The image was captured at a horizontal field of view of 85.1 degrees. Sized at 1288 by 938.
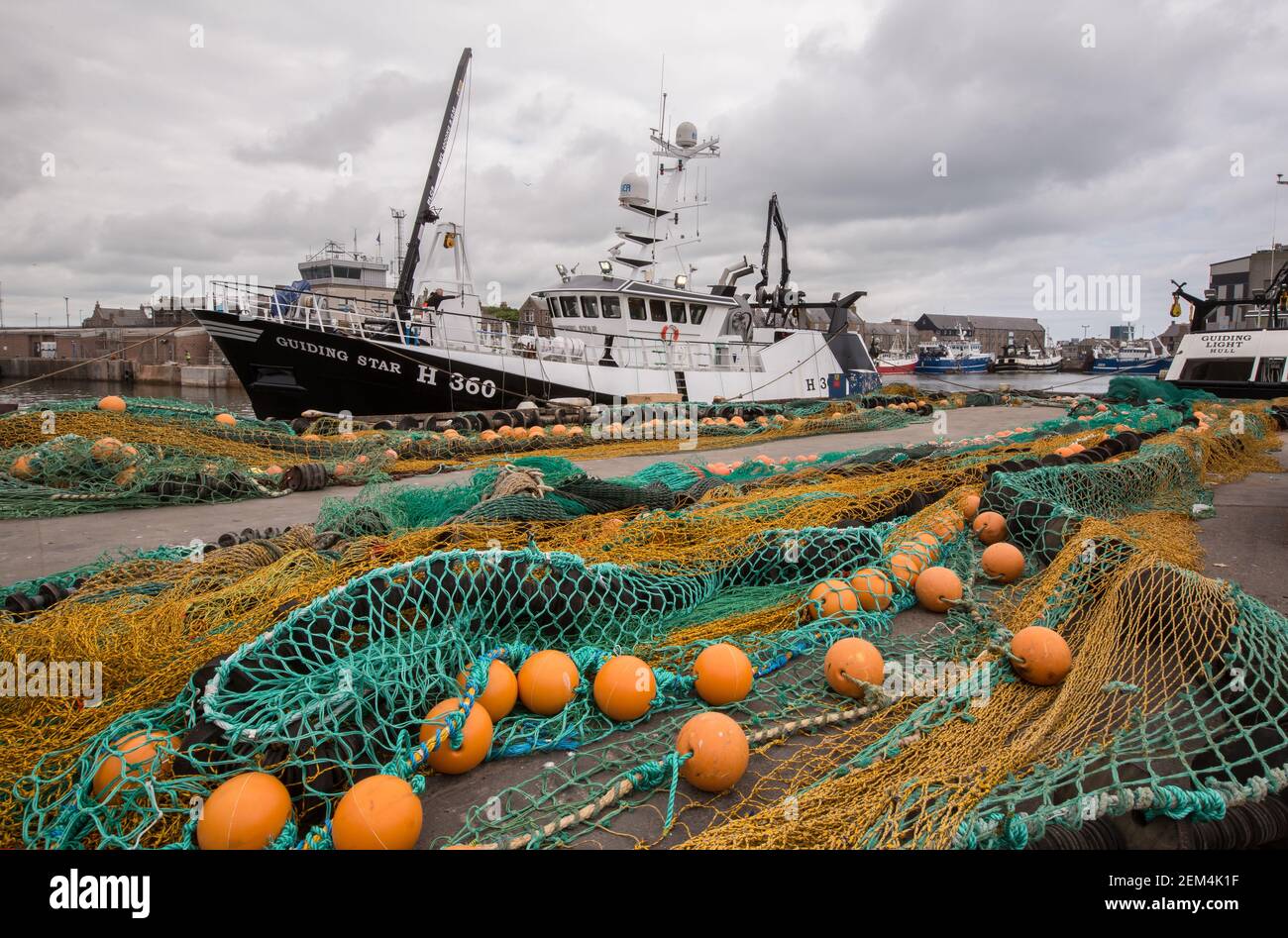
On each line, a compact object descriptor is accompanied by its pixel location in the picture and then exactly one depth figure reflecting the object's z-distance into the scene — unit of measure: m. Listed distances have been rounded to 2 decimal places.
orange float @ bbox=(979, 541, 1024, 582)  3.51
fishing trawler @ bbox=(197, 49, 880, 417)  11.99
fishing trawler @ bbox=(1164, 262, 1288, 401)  16.44
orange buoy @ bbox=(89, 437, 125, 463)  5.82
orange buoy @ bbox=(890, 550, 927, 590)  3.23
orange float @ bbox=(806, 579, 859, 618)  2.97
